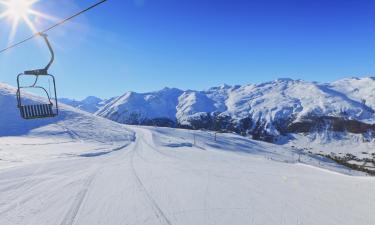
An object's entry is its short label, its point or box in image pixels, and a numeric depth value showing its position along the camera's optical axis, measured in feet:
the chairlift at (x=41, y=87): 46.58
